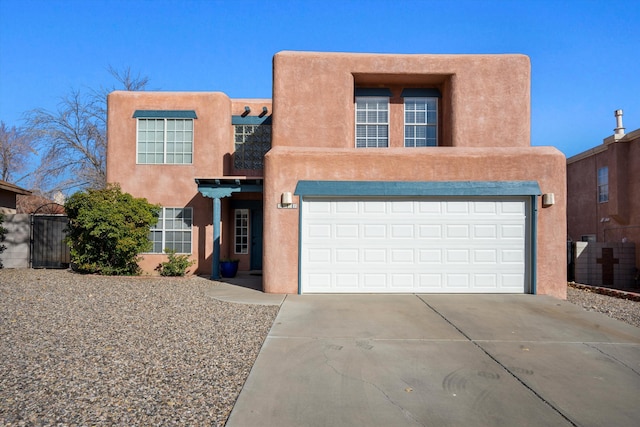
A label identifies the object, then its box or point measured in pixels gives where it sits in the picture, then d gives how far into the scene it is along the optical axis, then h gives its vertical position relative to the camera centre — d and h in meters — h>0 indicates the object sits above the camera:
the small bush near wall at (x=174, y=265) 13.06 -1.36
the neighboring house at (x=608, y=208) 13.38 +0.74
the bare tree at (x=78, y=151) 25.14 +4.57
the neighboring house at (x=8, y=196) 15.88 +1.18
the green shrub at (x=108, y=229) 12.08 -0.18
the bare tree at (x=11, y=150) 30.75 +5.73
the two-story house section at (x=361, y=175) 9.64 +1.30
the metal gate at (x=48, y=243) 14.61 -0.72
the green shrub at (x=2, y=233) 14.08 -0.34
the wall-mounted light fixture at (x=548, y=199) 9.52 +0.61
